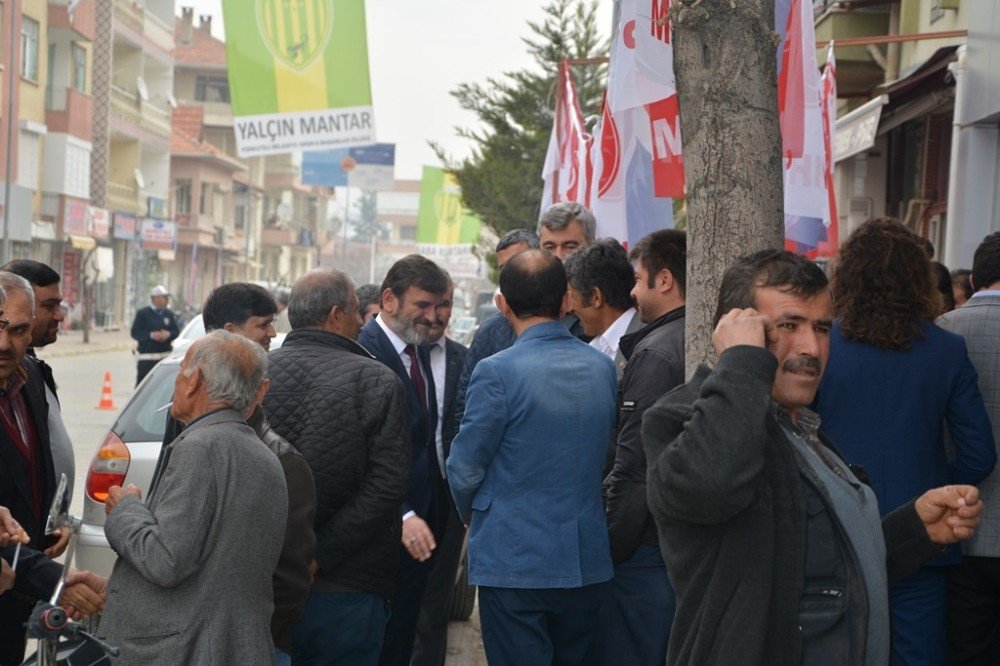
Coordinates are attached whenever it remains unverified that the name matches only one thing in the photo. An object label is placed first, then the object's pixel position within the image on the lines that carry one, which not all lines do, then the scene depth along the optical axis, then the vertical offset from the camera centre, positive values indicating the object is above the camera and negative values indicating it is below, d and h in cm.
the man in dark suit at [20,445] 480 -70
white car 748 -115
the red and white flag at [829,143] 809 +84
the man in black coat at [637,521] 489 -86
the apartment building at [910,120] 1175 +175
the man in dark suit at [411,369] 620 -48
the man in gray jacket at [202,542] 388 -80
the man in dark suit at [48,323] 530 -32
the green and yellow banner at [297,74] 1059 +139
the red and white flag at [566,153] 1170 +108
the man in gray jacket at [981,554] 493 -91
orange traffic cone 2222 -240
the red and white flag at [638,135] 679 +84
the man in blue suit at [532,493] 489 -79
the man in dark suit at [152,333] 2023 -120
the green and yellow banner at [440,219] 3831 +134
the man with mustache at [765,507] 286 -47
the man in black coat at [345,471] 509 -76
